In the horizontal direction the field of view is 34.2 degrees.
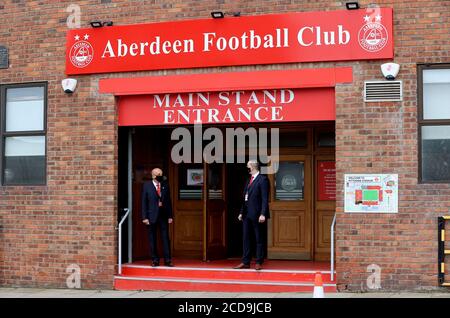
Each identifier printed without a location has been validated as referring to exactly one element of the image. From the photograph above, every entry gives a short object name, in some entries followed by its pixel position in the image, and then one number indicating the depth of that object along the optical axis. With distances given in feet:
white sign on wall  35.96
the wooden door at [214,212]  44.11
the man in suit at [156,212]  40.93
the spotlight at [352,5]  36.32
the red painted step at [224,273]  37.65
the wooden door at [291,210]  44.83
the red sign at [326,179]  44.65
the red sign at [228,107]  37.93
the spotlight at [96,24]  40.64
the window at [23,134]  42.37
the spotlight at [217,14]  38.47
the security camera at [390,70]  35.86
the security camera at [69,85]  41.11
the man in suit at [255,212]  38.91
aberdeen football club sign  36.52
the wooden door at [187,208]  46.85
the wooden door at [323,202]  44.34
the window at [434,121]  35.91
